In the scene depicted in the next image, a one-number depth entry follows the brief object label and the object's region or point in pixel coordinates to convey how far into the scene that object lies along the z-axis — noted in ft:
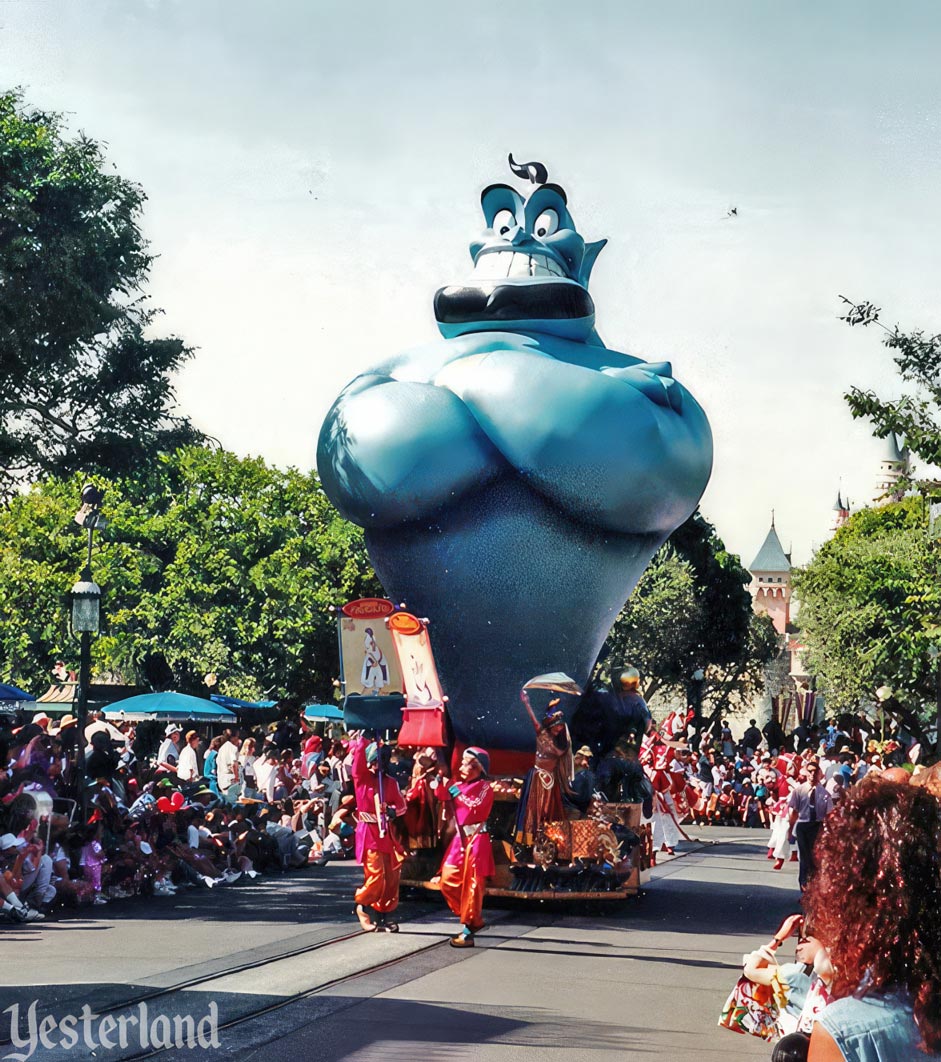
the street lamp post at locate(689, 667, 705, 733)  144.77
